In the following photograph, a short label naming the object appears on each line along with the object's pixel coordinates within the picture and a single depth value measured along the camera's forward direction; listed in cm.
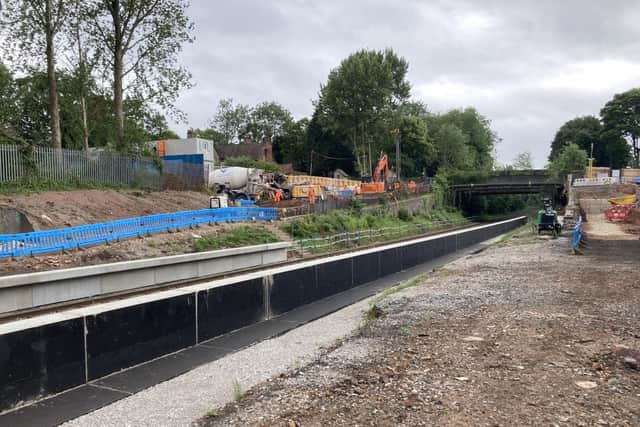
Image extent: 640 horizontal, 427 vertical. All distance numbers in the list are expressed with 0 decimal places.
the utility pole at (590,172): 6551
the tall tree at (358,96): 6962
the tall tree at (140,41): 3247
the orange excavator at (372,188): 4794
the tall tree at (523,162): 13238
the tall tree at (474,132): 10181
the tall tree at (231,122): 10931
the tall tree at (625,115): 10044
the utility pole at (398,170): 5123
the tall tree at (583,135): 11044
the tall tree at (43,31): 2734
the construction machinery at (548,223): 2911
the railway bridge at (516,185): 6838
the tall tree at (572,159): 8919
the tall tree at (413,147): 8075
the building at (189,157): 3384
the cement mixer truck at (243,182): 3878
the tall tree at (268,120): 10762
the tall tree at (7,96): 4028
